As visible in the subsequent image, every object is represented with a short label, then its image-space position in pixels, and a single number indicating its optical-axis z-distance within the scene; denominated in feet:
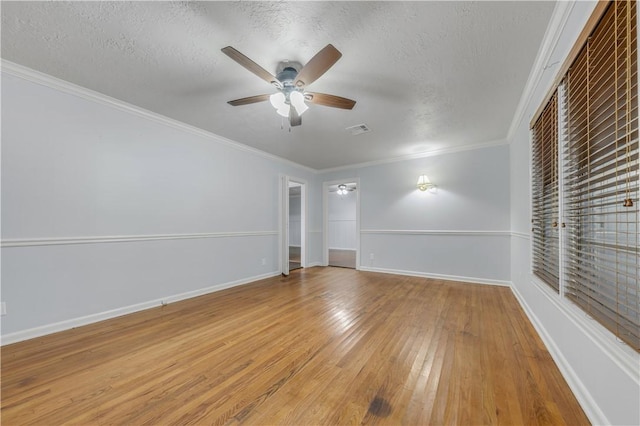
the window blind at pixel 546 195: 6.21
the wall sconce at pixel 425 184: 14.94
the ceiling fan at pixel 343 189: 26.66
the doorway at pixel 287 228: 16.01
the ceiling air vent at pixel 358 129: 11.13
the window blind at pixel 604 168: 3.23
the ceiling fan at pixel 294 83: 5.46
